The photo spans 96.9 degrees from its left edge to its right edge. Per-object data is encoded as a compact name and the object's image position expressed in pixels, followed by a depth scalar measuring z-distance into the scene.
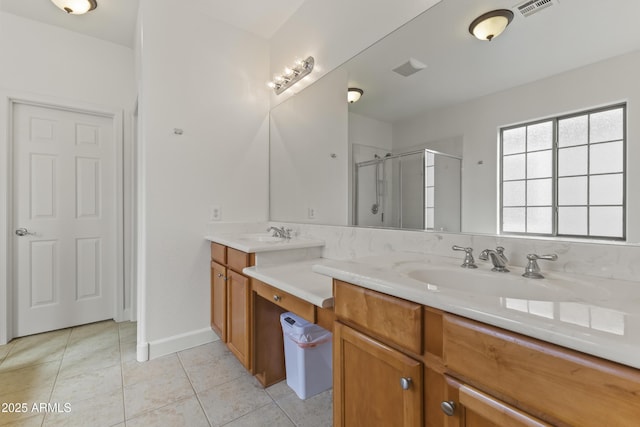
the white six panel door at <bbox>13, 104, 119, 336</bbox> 2.42
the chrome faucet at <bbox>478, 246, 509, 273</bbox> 1.01
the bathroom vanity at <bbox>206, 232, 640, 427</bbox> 0.49
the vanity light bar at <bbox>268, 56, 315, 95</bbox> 2.17
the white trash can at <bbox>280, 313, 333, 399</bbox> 1.59
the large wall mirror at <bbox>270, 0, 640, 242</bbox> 0.93
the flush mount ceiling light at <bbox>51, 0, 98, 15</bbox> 2.11
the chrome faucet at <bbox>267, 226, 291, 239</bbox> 2.29
